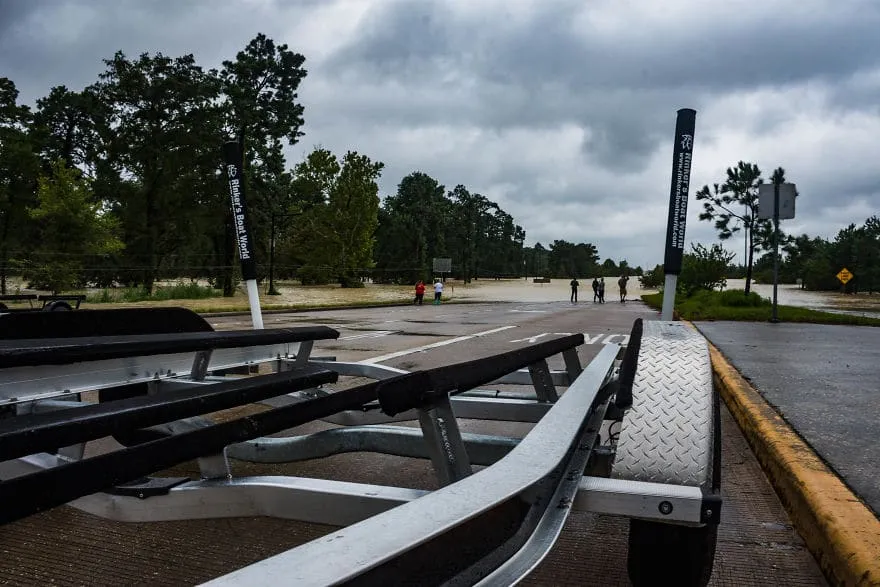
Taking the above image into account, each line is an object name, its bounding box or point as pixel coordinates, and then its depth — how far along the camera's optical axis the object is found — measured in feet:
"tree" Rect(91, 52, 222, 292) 154.61
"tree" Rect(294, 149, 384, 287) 197.47
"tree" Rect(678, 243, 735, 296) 113.19
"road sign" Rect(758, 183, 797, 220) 54.90
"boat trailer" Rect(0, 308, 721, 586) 4.07
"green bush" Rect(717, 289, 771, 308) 80.07
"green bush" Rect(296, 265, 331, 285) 202.80
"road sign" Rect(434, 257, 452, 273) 175.42
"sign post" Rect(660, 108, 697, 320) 13.94
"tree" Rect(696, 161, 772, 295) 177.50
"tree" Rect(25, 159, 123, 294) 114.52
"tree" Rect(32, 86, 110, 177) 185.78
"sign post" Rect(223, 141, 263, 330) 19.45
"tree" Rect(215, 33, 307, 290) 158.81
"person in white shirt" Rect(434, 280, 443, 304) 130.00
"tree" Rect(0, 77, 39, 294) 164.45
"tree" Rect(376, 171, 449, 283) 268.82
